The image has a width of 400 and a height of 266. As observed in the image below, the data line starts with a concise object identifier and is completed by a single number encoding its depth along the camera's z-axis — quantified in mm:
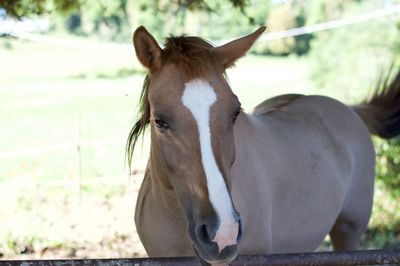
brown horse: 4555
